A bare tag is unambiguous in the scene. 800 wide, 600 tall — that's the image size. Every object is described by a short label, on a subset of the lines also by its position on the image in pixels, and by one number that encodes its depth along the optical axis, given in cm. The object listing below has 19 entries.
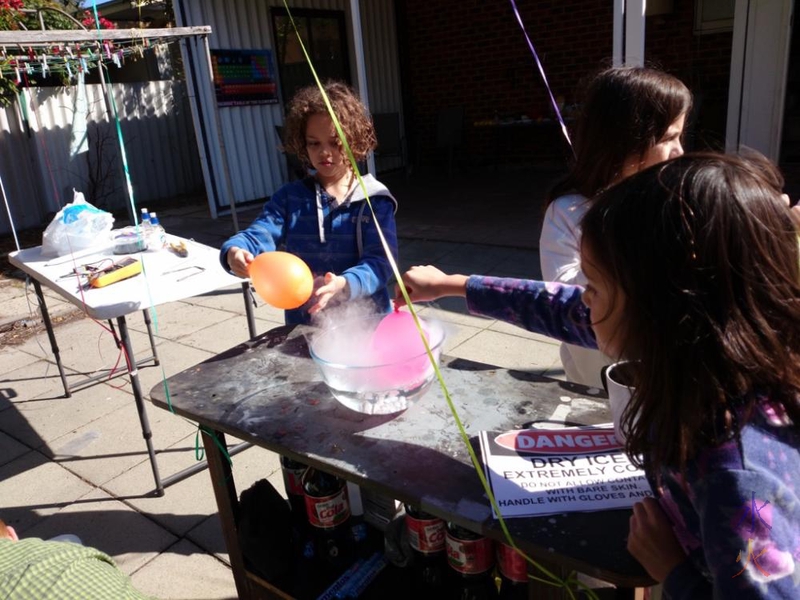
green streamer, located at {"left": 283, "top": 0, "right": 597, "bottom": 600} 106
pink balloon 138
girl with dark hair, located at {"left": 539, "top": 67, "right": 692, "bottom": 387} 166
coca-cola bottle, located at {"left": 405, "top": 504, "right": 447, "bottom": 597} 156
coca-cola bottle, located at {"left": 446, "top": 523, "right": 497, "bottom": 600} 147
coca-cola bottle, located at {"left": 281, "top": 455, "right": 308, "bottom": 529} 187
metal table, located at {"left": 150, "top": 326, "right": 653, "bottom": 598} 102
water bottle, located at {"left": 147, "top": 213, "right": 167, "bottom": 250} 330
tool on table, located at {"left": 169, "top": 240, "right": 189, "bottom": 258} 319
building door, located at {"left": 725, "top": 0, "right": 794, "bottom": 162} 552
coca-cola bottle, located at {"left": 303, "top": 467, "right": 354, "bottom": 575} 175
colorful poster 800
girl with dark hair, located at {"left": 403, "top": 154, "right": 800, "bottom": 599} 77
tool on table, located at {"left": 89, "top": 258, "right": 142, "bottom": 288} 275
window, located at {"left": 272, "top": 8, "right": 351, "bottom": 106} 883
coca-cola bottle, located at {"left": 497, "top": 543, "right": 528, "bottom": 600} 147
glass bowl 137
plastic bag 337
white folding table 251
